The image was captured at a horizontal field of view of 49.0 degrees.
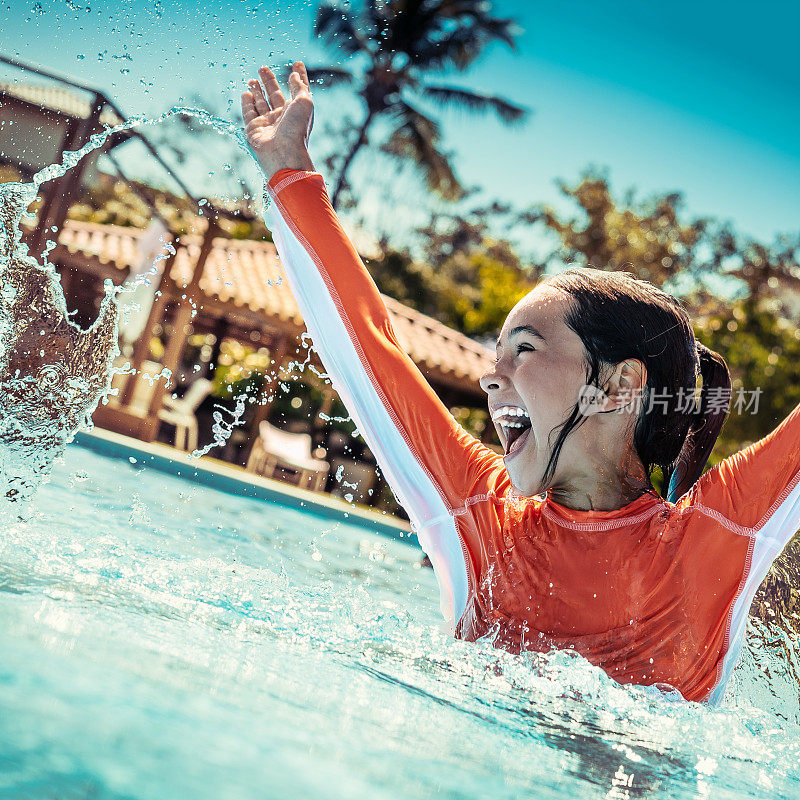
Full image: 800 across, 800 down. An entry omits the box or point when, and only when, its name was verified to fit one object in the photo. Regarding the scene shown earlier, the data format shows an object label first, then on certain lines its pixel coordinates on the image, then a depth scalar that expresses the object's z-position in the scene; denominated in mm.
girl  1907
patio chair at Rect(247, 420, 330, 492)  11391
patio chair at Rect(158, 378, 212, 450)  11634
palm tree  19391
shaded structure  8922
